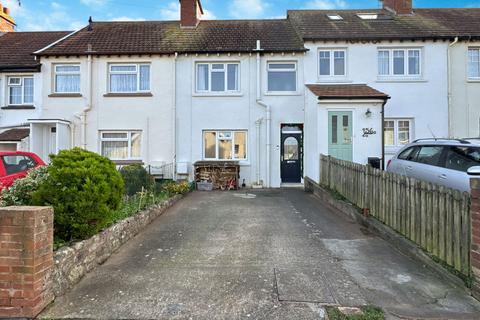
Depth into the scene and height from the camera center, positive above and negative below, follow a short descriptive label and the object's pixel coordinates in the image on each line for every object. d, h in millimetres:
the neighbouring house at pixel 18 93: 13211 +3024
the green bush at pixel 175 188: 9849 -909
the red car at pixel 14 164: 6703 -77
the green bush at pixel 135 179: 8539 -560
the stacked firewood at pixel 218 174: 12289 -564
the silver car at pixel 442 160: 5723 -9
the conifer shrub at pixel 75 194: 3850 -441
